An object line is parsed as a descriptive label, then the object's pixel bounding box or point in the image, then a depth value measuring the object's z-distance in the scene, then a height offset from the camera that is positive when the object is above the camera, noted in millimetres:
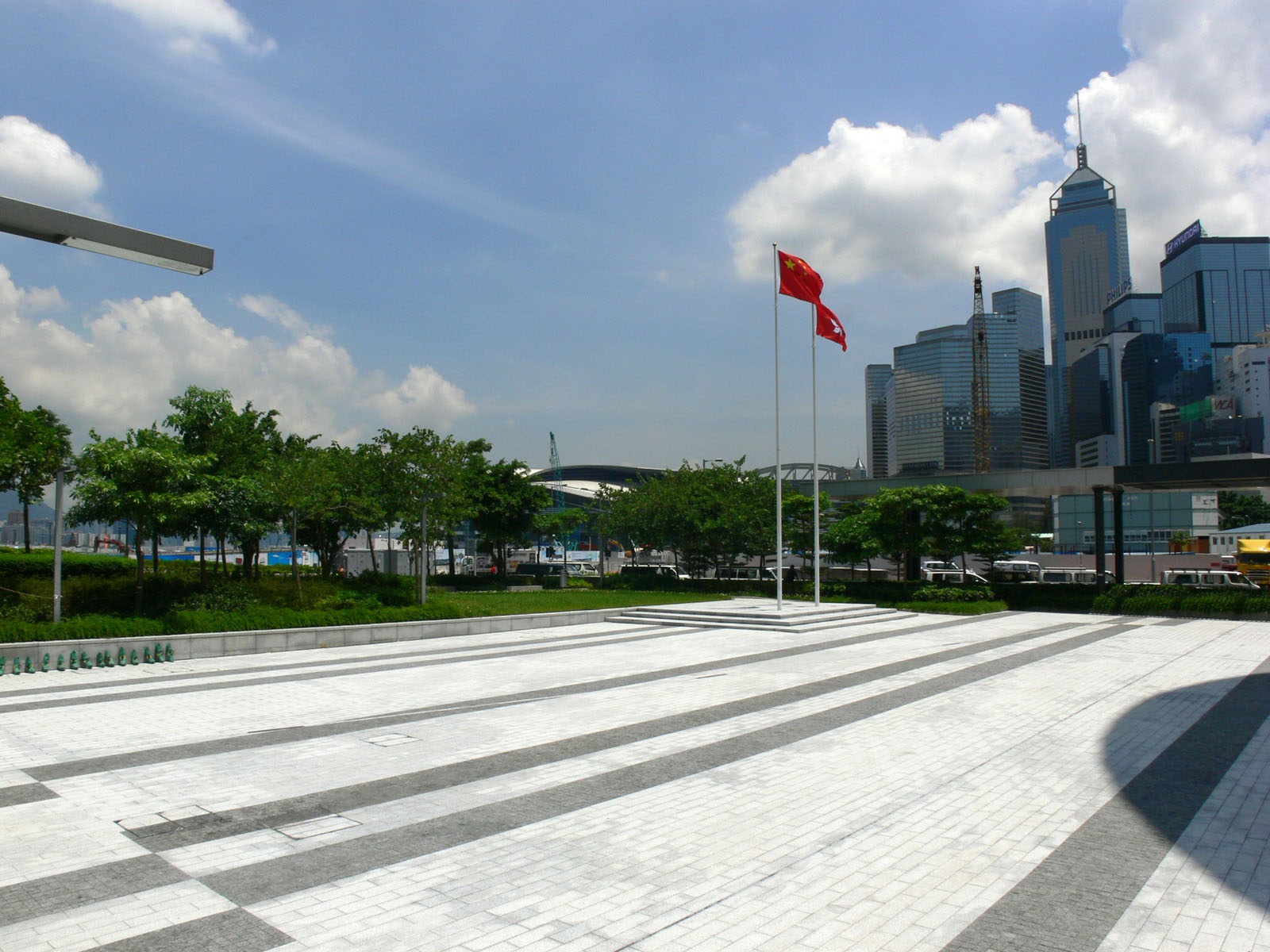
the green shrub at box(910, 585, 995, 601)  32594 -2690
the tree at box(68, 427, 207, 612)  18656 +1113
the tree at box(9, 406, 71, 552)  20625 +2050
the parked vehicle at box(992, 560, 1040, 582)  39750 -2593
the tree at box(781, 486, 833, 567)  36406 +485
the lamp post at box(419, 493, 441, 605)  23281 -564
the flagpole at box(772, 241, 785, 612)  25069 +5477
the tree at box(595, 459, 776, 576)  37469 +643
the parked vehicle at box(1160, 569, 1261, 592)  36434 -2464
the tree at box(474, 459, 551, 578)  41656 +1357
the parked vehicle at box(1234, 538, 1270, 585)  44375 -1670
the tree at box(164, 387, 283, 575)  21719 +1957
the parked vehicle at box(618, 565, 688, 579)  44219 -2456
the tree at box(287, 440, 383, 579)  22531 +1046
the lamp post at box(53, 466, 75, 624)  16297 -206
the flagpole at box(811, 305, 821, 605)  26281 +265
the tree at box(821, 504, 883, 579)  34250 -437
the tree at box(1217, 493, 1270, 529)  97188 +1537
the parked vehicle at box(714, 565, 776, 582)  43875 -2664
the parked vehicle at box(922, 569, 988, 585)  37444 -2695
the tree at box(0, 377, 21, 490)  18750 +2374
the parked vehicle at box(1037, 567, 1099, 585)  45853 -2774
